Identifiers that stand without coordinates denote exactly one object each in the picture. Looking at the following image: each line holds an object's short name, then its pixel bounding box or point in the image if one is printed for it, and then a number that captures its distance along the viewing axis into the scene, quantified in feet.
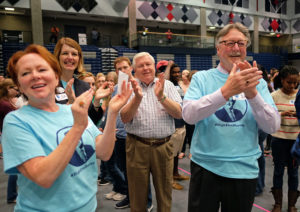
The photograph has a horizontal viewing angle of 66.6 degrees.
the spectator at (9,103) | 9.48
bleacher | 37.17
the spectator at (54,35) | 41.01
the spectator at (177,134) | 9.93
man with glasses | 4.32
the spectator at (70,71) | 5.38
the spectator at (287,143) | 8.06
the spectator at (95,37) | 45.48
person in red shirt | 46.28
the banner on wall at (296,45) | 65.10
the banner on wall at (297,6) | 63.48
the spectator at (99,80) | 11.71
